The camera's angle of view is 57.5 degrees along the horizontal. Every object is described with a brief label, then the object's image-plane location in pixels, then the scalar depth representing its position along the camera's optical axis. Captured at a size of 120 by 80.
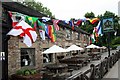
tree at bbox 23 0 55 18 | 25.59
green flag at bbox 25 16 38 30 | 4.95
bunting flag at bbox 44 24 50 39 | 6.17
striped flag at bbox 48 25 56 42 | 6.37
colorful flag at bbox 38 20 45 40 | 5.94
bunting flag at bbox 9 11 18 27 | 4.82
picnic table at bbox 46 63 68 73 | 5.94
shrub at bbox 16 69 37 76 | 5.22
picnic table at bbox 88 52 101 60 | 12.26
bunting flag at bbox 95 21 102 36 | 9.47
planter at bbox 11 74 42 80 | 5.05
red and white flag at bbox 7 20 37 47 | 4.29
